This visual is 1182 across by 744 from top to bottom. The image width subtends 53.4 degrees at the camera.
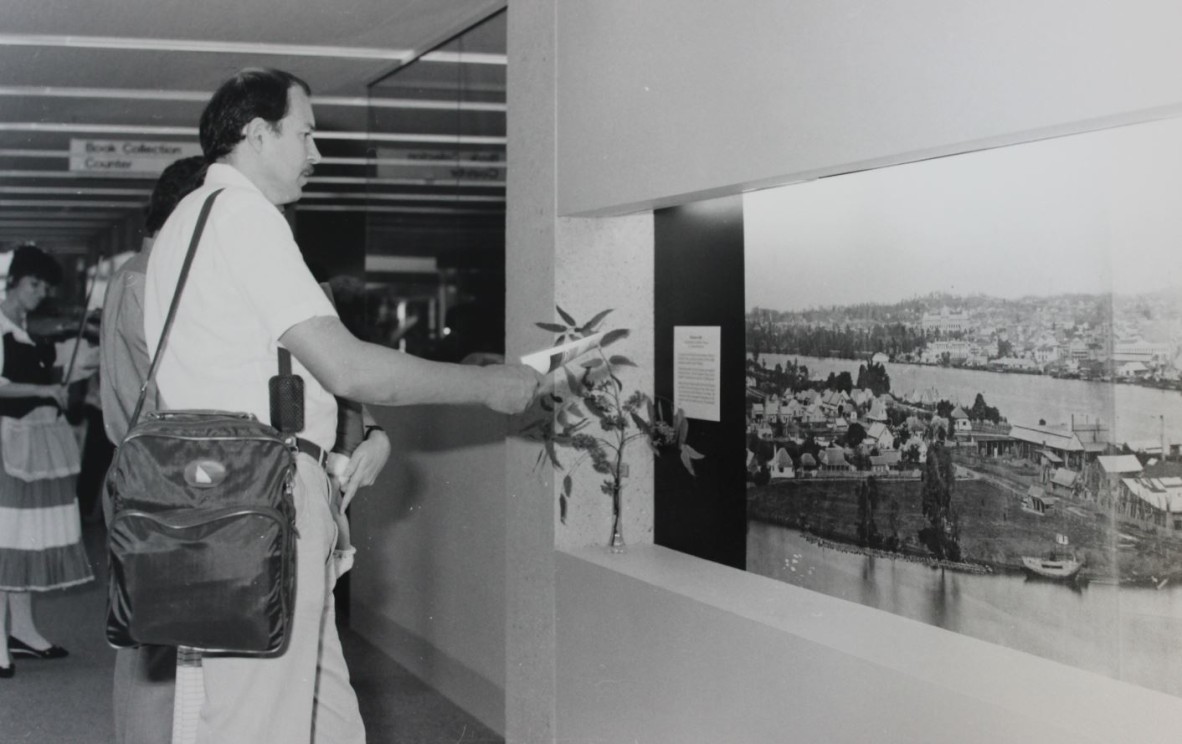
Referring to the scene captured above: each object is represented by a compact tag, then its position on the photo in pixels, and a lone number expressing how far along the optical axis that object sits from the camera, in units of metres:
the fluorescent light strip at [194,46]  5.45
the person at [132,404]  2.80
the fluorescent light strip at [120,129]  7.51
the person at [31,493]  5.28
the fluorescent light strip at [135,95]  6.66
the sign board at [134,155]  7.76
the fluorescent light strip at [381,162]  5.03
